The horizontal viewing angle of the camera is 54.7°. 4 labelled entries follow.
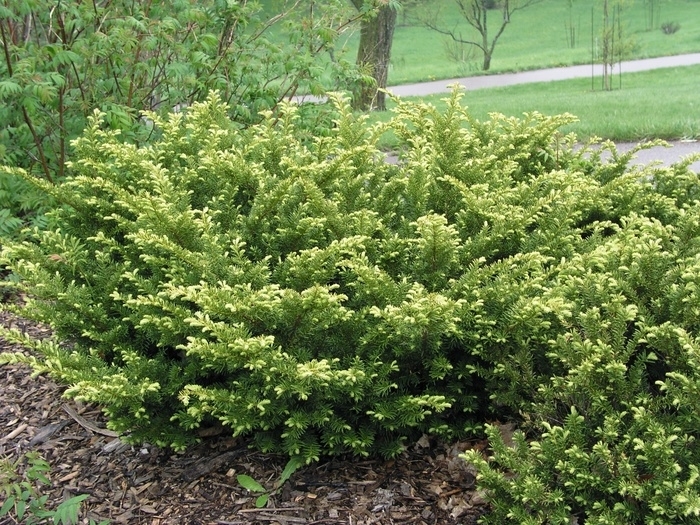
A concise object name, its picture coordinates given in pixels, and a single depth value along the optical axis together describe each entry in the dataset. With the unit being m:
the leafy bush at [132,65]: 4.14
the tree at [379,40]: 11.04
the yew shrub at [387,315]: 2.19
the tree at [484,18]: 20.66
